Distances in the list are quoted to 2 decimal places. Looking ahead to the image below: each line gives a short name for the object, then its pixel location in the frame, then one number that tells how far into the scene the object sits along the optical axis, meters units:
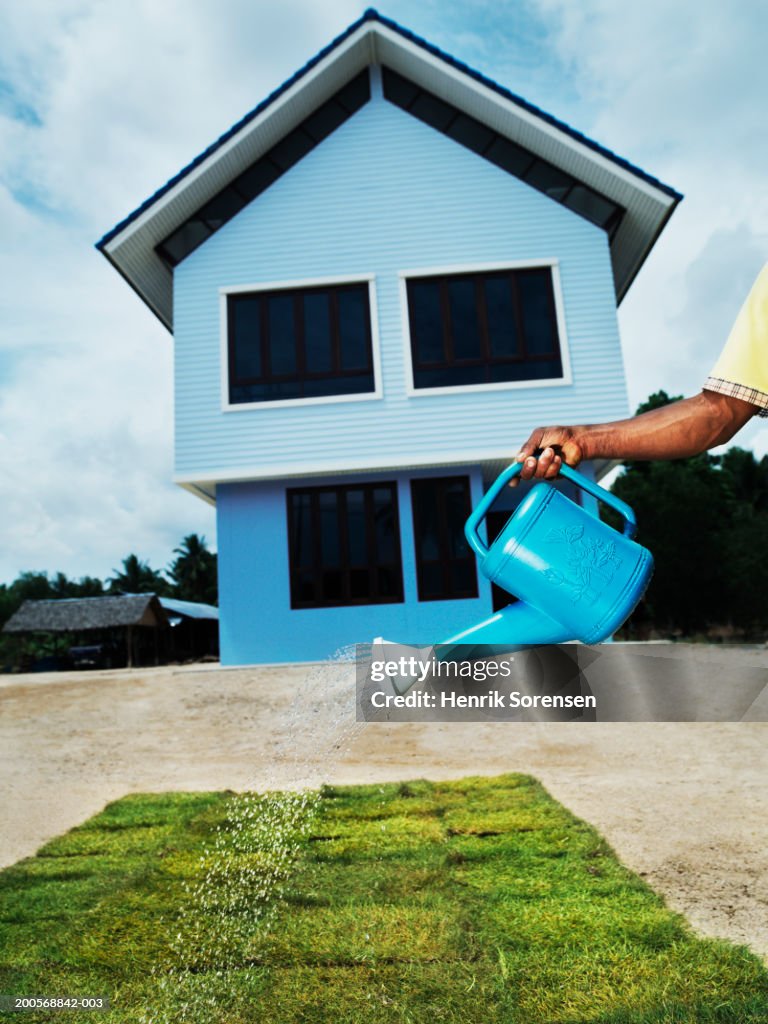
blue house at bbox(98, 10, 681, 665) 13.32
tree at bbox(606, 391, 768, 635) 22.86
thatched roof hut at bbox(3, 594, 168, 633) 26.19
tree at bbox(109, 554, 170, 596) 60.75
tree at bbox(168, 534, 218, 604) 62.66
